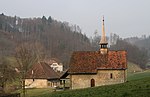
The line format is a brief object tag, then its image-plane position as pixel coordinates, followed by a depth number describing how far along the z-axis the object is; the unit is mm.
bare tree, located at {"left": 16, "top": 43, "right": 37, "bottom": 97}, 35994
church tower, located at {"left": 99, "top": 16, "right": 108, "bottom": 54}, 43281
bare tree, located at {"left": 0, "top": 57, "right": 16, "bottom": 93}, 43700
